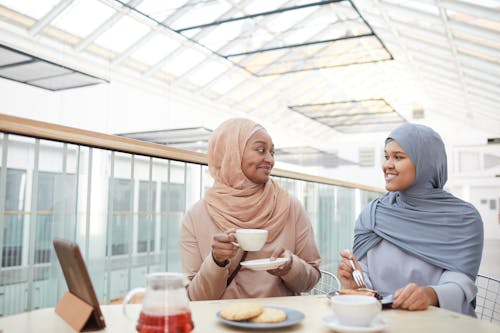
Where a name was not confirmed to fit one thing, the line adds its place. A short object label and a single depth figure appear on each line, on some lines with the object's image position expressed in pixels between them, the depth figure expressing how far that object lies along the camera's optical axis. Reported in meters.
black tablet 0.98
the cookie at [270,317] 1.02
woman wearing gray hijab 1.68
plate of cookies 1.00
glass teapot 0.88
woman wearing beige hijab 1.69
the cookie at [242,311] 1.03
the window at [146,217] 2.02
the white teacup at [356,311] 0.96
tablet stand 1.00
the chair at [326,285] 2.06
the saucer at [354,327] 0.95
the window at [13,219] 1.49
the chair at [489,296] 3.56
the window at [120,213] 1.88
